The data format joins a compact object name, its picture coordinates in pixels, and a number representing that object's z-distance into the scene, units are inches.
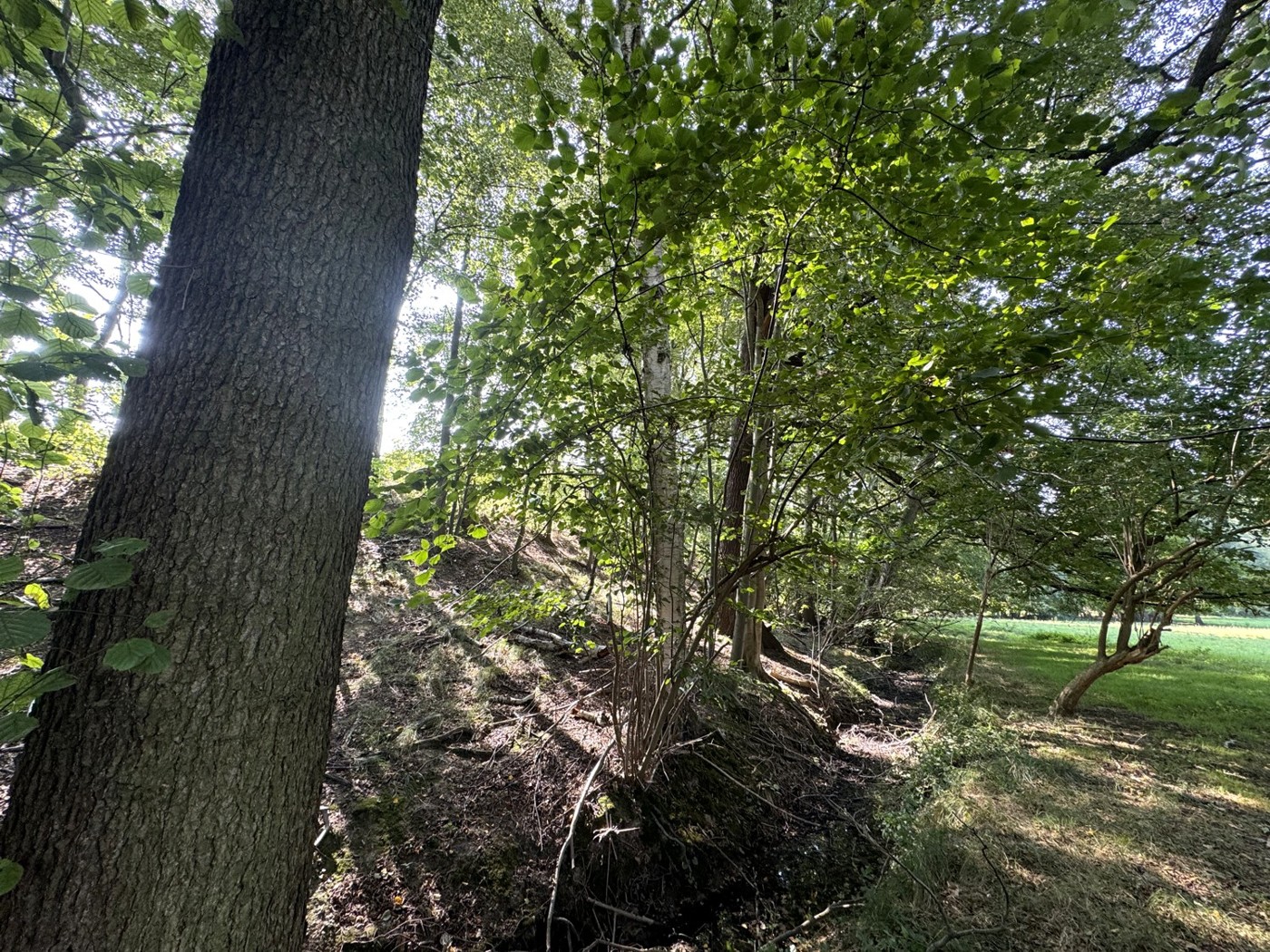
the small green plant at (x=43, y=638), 30.5
